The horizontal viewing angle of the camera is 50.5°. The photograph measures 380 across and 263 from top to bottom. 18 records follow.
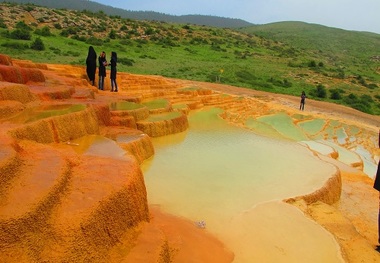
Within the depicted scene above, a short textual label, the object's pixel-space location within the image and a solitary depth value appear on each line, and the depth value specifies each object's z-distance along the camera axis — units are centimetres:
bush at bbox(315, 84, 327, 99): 2440
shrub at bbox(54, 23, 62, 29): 2812
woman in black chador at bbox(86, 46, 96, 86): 1236
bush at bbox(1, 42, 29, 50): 1880
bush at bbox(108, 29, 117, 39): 2897
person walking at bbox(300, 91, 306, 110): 1715
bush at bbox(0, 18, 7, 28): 2435
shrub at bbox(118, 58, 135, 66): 2120
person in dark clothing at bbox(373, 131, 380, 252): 538
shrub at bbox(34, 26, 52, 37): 2427
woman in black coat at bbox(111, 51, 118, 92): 1214
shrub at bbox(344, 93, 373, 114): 2308
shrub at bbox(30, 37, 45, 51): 1966
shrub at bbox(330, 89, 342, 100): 2466
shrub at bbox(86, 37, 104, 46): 2502
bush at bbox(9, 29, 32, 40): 2152
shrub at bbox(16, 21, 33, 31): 2488
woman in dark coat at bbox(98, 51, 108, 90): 1180
